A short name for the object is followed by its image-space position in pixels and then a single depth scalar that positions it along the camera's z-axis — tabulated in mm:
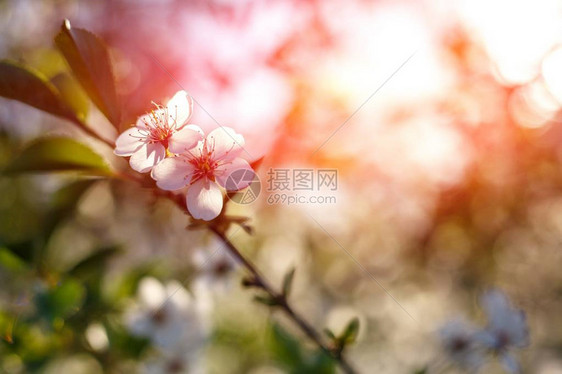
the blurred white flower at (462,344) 362
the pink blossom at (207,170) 244
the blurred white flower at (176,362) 358
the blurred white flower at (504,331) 330
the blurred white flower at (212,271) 369
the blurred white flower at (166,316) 339
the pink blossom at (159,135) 248
